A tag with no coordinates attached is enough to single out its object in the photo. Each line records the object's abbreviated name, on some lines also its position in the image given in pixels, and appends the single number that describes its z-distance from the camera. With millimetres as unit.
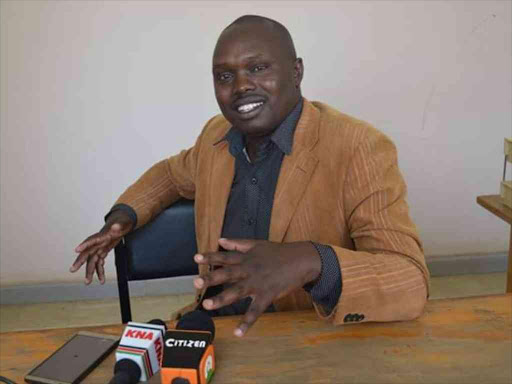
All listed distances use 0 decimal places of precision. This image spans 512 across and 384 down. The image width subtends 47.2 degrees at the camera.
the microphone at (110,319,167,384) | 1071
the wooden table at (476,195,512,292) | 2342
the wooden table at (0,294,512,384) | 1095
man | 1236
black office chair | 1705
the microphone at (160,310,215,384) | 995
